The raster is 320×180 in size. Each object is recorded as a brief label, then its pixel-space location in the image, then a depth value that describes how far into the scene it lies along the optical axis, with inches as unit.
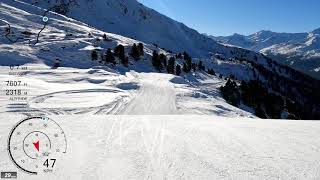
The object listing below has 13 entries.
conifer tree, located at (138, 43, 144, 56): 2695.6
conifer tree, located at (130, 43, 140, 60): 2567.5
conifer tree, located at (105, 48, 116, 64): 2173.6
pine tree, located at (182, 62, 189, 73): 2823.4
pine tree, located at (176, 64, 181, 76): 2625.8
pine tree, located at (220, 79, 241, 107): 2069.6
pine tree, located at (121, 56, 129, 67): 2261.1
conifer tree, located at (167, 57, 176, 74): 2581.9
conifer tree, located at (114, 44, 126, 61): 2305.2
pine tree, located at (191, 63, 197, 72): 3107.9
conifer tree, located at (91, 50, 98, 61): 2144.8
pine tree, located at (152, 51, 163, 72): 2573.9
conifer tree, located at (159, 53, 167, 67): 2728.7
